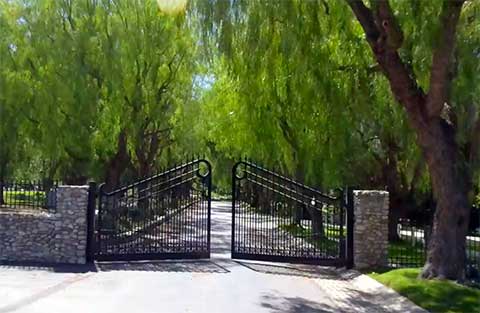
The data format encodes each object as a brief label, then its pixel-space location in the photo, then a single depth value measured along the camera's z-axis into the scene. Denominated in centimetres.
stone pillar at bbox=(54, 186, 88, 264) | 1559
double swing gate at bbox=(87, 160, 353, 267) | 1631
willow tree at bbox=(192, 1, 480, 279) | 1297
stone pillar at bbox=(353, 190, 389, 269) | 1589
